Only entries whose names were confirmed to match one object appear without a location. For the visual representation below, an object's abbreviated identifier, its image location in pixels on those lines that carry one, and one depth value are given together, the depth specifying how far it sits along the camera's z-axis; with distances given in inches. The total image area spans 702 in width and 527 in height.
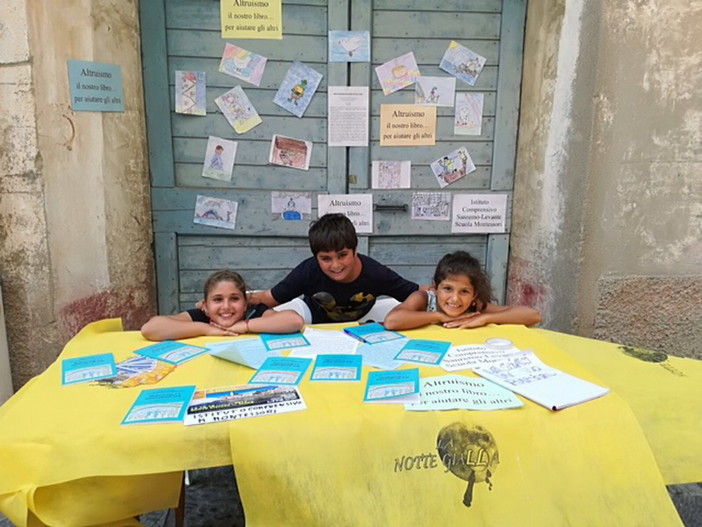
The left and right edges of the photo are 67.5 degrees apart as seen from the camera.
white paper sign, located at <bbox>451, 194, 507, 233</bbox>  134.4
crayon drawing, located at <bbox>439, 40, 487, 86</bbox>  127.7
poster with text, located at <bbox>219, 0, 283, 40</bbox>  121.0
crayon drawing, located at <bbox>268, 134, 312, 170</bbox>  128.6
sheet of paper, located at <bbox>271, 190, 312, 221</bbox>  130.0
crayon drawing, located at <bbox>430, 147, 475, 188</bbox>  132.3
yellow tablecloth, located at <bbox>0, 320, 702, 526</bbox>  47.0
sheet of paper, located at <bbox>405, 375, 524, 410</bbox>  53.6
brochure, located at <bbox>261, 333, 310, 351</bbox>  71.2
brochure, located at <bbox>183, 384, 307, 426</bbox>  51.1
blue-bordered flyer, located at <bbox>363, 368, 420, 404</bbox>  54.8
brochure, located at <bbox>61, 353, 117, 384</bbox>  60.5
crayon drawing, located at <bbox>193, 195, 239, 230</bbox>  128.4
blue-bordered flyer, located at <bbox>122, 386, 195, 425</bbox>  50.4
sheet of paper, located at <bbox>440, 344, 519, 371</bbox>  64.3
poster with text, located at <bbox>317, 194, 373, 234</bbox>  130.5
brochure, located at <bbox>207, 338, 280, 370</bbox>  64.7
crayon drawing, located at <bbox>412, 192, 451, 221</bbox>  132.9
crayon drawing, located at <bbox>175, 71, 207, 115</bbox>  123.6
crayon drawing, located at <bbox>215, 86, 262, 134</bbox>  125.0
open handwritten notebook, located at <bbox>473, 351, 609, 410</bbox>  55.7
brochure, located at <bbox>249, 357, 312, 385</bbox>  59.2
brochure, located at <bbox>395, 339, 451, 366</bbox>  66.2
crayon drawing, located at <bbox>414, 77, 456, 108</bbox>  128.2
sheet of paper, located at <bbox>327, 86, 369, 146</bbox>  126.4
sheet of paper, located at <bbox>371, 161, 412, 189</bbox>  130.5
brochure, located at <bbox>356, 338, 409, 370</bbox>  64.4
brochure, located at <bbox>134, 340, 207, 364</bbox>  66.7
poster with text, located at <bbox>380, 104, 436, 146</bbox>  128.5
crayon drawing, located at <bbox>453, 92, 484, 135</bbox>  130.3
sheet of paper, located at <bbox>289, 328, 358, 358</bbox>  68.8
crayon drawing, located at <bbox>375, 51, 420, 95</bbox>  126.6
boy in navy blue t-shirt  103.3
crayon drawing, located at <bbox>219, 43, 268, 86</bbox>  123.2
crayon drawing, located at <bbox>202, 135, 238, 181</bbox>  127.0
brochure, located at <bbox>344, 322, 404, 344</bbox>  74.4
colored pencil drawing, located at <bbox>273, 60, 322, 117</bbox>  125.1
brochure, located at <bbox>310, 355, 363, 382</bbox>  60.0
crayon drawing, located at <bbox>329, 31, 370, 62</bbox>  123.6
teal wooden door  122.9
